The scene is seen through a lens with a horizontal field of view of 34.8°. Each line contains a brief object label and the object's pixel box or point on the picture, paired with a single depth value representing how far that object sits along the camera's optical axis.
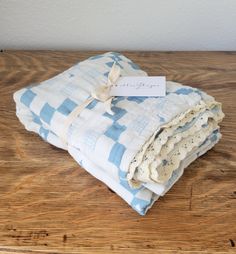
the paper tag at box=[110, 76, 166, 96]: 0.63
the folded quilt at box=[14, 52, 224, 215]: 0.53
